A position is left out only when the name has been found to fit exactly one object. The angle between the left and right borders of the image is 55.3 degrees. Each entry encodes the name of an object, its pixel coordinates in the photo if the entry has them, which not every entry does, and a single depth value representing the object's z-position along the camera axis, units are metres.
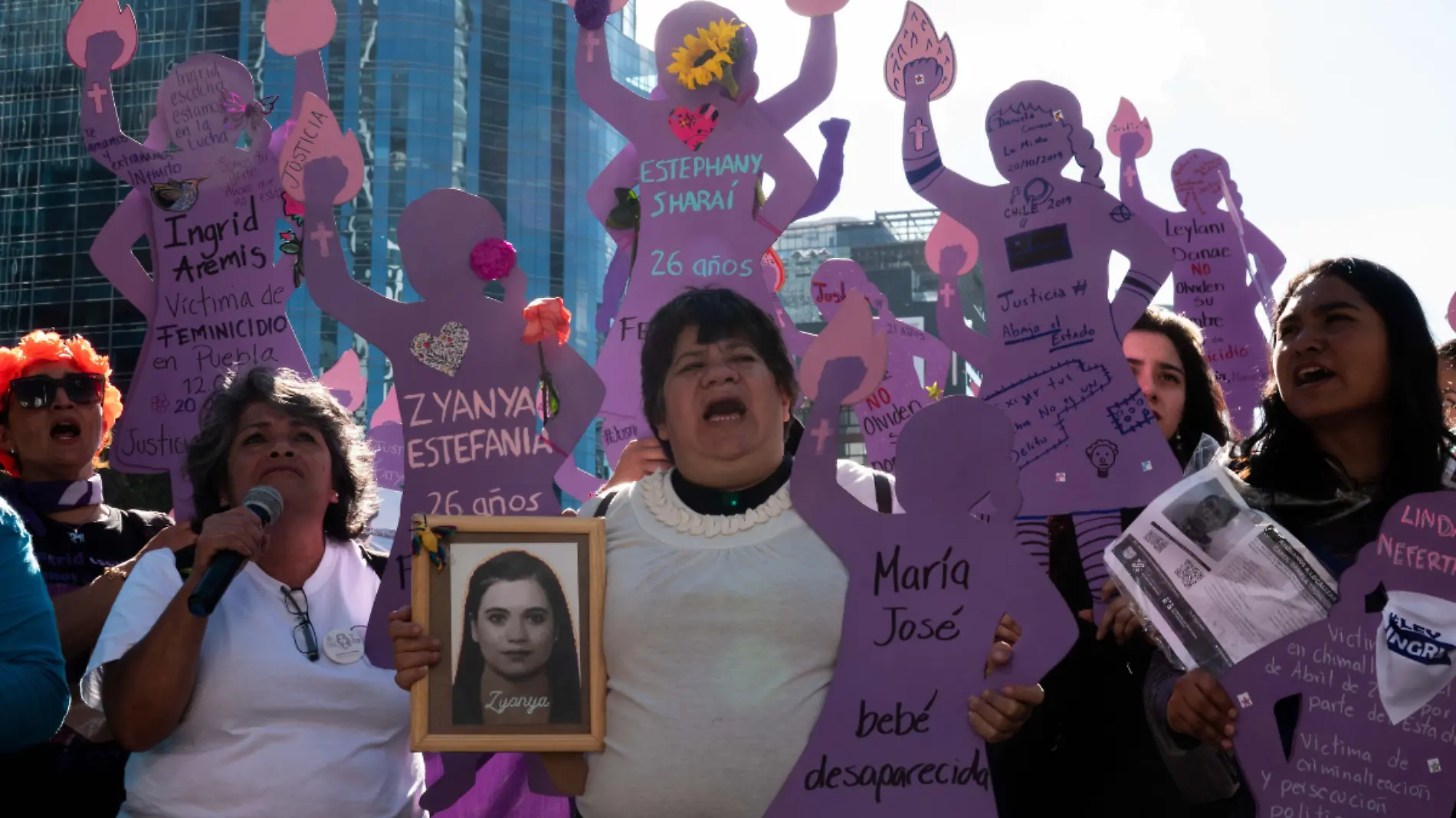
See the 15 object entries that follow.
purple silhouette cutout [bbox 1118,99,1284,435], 4.88
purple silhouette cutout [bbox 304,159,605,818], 3.37
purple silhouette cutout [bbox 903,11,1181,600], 3.66
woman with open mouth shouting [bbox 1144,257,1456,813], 2.76
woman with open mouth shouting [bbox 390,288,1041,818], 2.60
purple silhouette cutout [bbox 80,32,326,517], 4.13
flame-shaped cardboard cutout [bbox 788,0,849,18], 4.12
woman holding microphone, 2.87
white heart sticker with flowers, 3.40
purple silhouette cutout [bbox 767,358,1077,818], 2.63
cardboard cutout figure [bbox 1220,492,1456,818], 2.49
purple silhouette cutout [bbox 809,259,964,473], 4.80
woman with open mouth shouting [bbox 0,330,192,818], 3.33
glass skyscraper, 39.62
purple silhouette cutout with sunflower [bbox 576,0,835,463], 3.98
